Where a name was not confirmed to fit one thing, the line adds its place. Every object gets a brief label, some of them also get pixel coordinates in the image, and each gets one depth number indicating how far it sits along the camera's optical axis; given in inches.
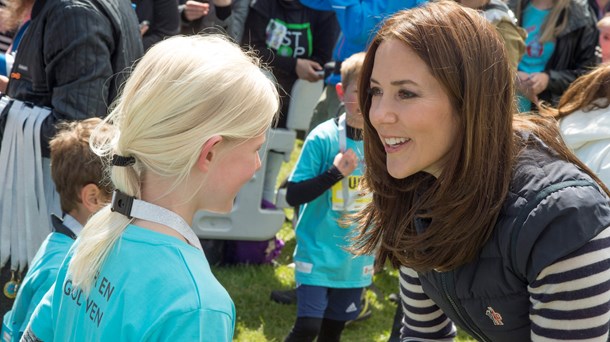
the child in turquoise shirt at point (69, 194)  108.0
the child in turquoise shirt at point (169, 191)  68.1
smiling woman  79.7
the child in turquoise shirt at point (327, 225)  157.2
